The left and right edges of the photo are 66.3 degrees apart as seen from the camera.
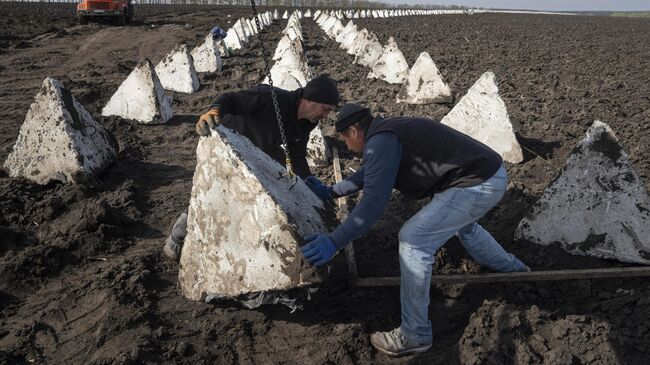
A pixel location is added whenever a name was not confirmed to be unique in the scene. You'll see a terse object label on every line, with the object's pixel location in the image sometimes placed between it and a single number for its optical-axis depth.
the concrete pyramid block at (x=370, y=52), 12.57
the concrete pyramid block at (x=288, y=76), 7.30
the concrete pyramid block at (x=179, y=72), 9.77
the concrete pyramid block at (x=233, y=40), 15.58
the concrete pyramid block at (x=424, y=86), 8.75
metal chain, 3.67
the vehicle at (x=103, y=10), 21.67
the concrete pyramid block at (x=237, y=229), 3.11
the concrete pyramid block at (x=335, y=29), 20.98
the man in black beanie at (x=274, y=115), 3.86
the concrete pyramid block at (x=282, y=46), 12.54
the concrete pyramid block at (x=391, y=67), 10.69
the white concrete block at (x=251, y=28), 20.48
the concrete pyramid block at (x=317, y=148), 6.24
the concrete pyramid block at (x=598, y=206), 4.07
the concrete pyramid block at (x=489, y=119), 6.16
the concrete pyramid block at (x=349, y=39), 16.62
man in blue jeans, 3.07
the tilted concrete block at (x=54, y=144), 5.30
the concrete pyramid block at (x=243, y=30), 17.18
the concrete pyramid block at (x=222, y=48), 13.79
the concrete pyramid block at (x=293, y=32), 16.81
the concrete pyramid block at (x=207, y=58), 11.48
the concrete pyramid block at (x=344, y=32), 18.27
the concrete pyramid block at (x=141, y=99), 7.61
